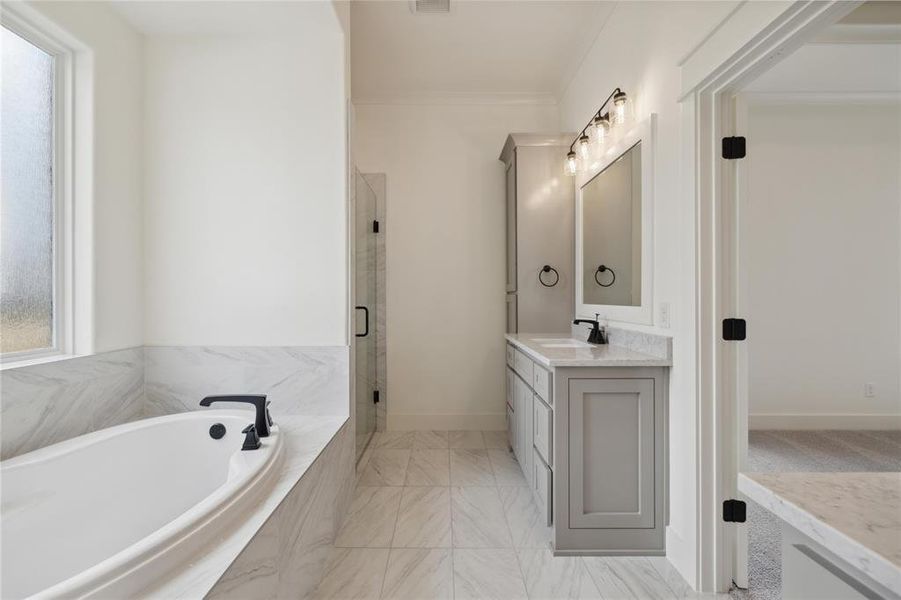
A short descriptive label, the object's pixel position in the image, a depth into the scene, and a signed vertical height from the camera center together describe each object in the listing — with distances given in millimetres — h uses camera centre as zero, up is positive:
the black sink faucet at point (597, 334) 2369 -209
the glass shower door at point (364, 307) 2637 -54
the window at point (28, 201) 1555 +406
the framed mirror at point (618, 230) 1951 +405
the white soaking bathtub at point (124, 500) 867 -638
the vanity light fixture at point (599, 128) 2150 +1034
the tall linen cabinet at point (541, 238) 3020 +466
